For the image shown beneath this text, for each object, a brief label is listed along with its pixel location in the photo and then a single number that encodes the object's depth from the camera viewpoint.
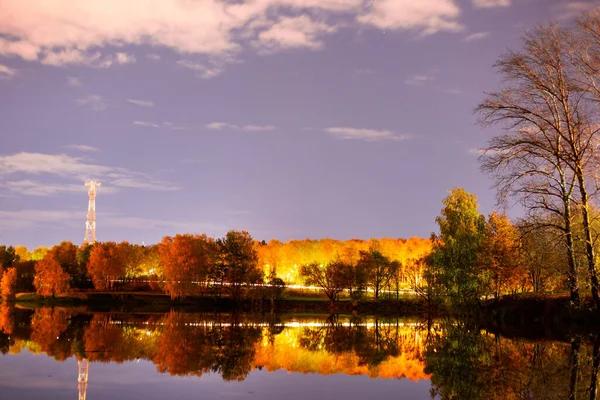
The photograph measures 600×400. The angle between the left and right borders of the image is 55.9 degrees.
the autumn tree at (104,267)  100.44
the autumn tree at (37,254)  178.88
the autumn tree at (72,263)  107.62
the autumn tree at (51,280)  90.56
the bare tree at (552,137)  33.56
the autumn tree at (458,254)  48.34
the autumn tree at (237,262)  84.25
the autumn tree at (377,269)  82.81
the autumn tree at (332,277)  80.25
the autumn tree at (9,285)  99.31
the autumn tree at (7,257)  124.88
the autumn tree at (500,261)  50.06
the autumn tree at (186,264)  82.56
